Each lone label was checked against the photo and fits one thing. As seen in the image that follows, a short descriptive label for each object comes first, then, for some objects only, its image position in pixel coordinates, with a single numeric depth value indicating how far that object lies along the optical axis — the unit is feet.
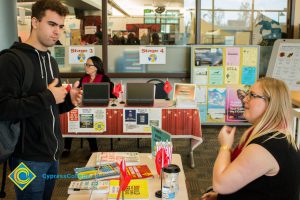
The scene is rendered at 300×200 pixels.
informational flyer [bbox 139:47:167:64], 19.58
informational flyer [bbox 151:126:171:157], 6.95
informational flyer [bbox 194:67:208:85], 19.11
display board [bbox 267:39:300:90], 17.74
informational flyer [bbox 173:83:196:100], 13.33
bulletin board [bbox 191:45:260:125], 18.97
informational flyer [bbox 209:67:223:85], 19.13
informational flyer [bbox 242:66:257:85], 18.98
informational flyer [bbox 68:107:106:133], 12.67
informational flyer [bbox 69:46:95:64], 19.72
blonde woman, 4.87
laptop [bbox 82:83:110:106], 12.84
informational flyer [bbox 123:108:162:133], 12.69
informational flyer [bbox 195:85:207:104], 19.22
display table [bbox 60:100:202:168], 12.72
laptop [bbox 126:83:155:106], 12.84
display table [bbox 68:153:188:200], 5.70
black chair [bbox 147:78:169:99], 15.91
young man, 5.26
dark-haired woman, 14.82
